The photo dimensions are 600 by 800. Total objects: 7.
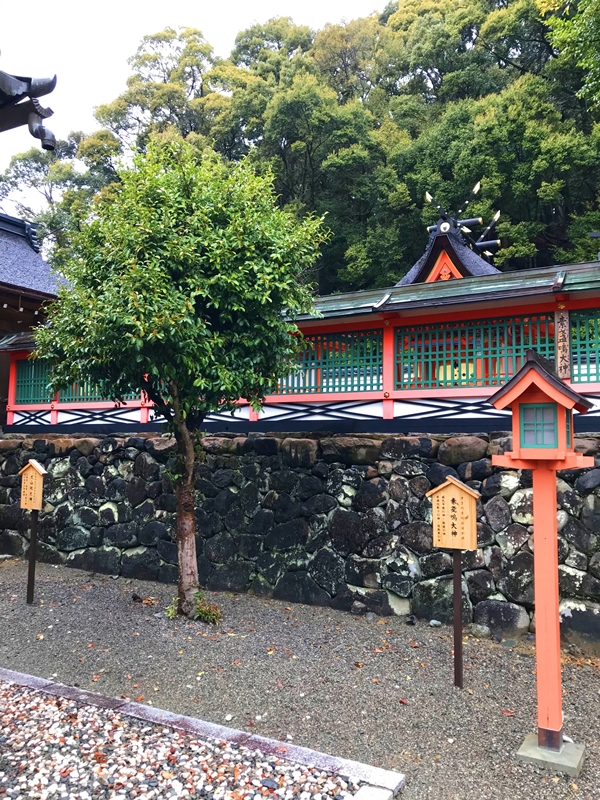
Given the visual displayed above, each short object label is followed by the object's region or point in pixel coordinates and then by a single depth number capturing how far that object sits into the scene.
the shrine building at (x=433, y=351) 6.02
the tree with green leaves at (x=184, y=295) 5.38
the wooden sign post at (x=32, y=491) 7.17
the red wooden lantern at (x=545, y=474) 3.72
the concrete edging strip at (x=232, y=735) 3.41
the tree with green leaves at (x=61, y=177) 25.33
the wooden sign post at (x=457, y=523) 4.79
